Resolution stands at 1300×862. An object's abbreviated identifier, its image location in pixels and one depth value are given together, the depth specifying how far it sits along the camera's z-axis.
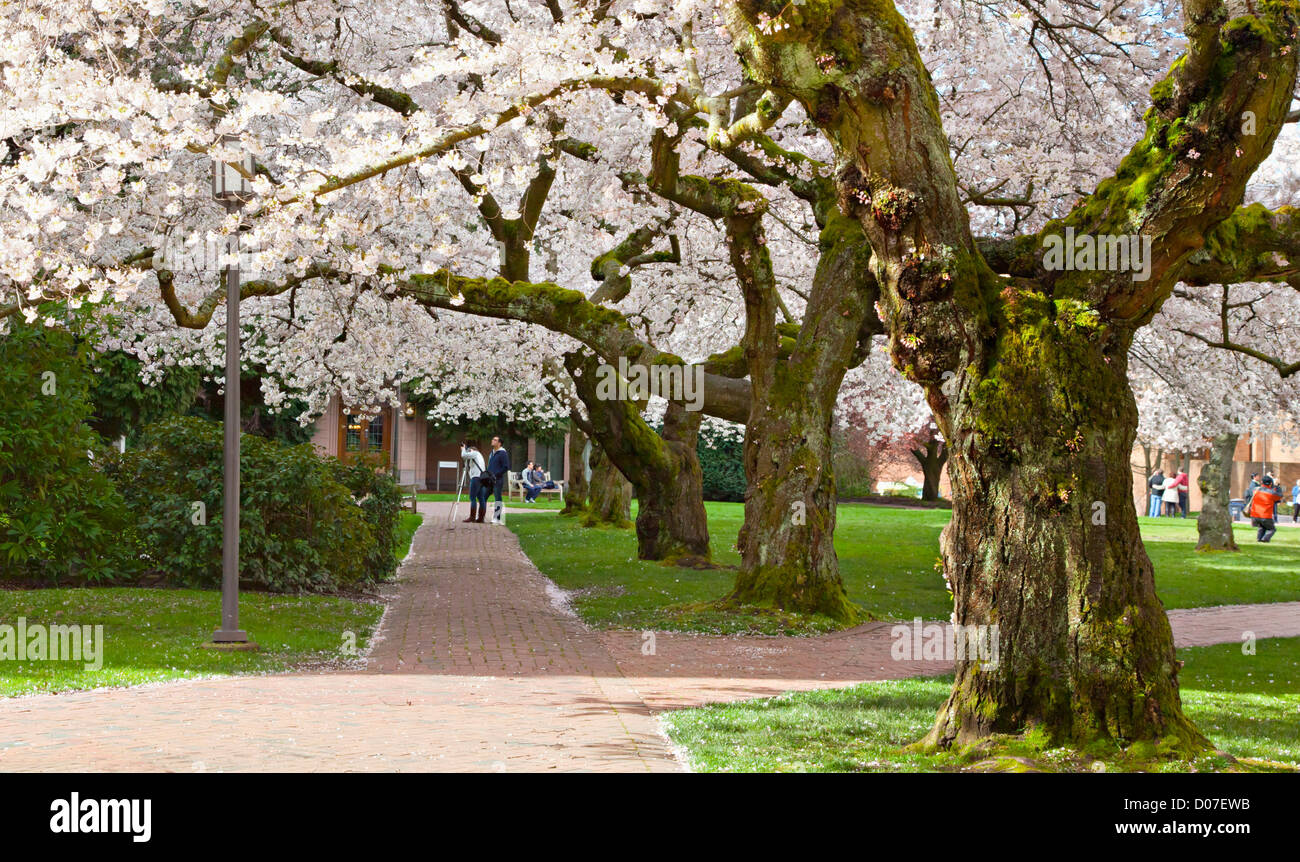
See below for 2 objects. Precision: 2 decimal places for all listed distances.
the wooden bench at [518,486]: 46.47
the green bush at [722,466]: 49.50
